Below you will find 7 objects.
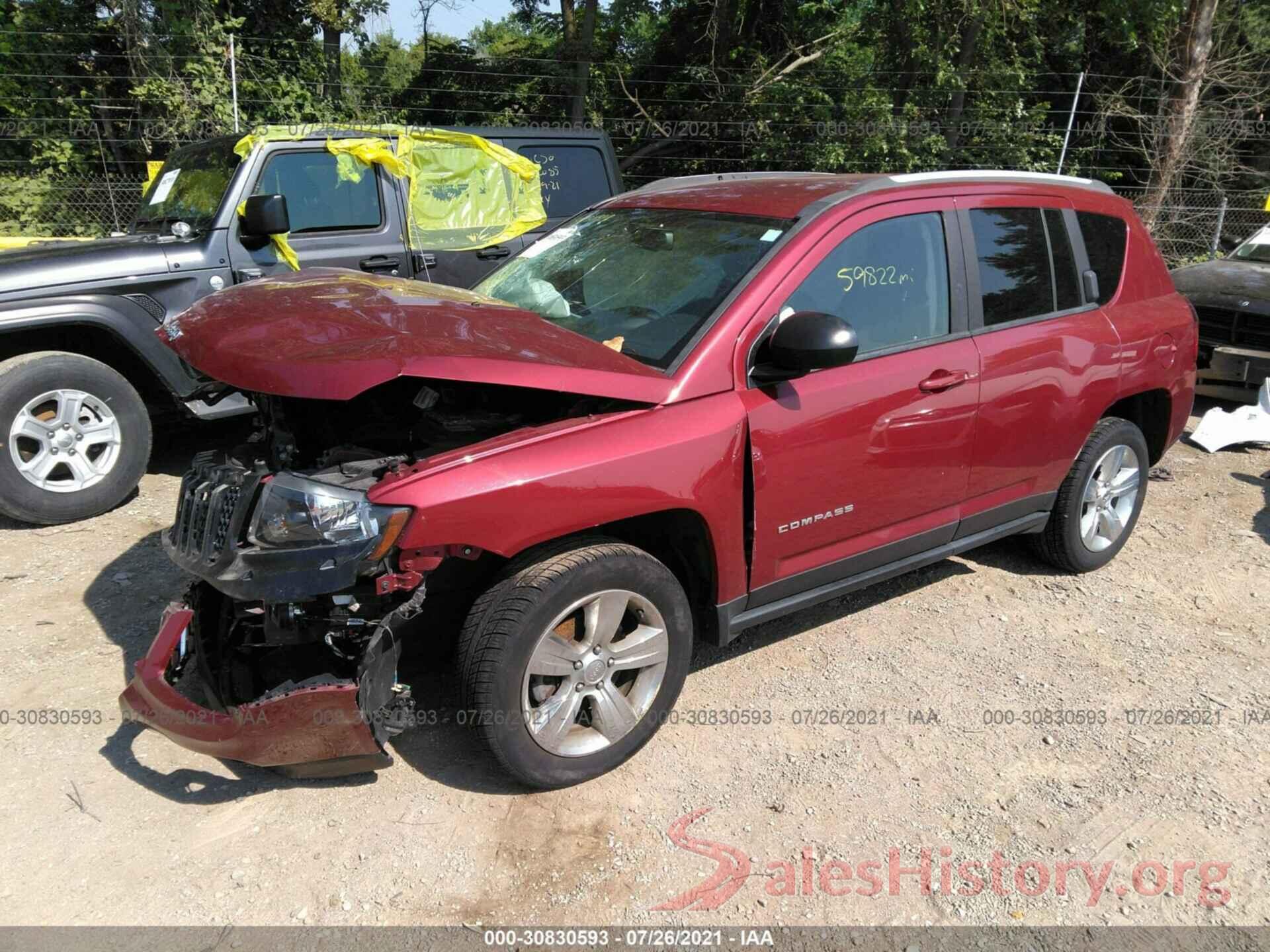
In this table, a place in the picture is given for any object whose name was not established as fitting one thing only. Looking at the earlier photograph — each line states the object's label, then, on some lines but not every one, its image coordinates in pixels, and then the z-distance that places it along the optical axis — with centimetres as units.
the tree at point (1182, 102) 1355
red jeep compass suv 275
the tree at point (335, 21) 1334
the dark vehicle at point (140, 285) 492
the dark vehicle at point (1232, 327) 736
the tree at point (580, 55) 1367
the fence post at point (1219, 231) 1369
